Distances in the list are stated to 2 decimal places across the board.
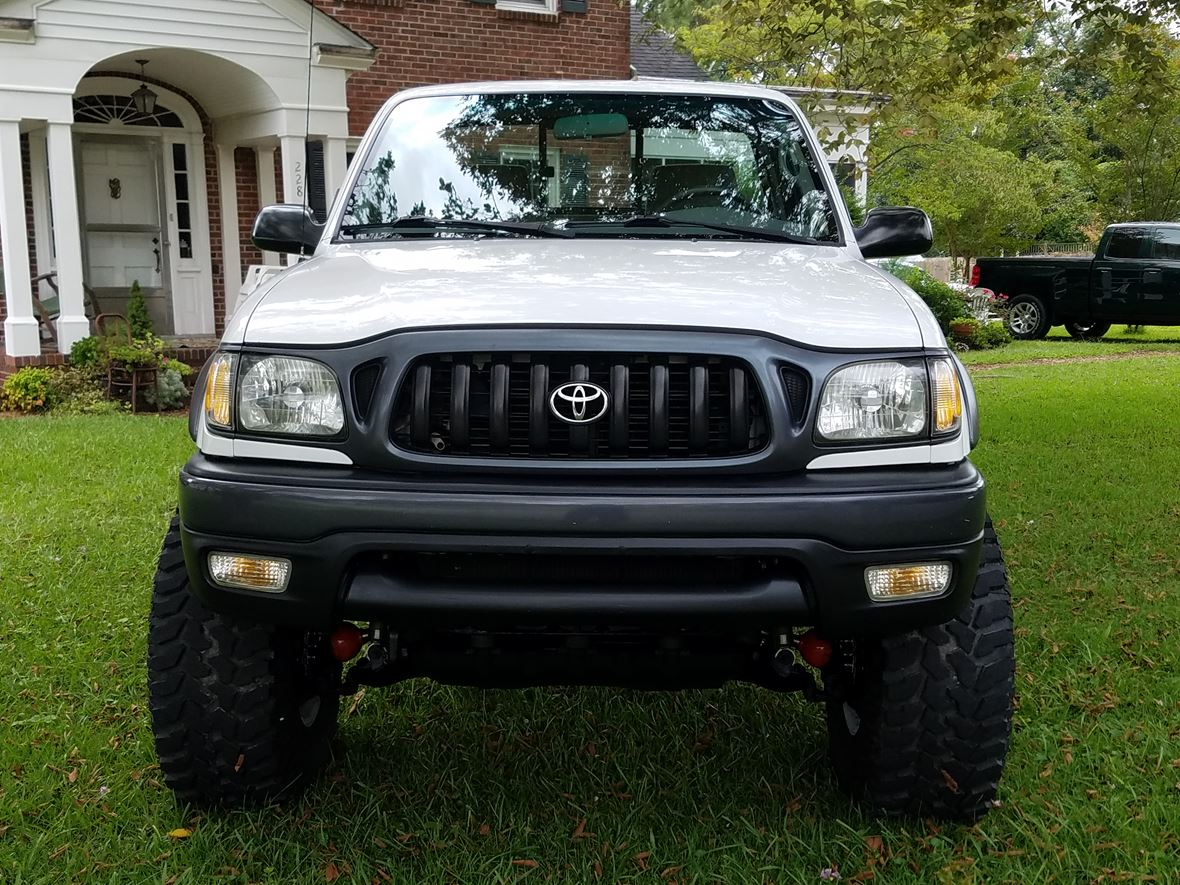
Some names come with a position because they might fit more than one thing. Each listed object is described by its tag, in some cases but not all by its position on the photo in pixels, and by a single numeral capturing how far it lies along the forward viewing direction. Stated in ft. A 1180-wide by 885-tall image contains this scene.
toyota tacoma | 8.16
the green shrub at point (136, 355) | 36.37
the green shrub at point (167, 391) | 36.81
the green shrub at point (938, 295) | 57.00
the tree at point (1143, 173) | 91.97
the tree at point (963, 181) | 80.89
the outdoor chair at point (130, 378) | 36.35
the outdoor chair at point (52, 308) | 40.57
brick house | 37.17
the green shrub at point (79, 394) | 35.64
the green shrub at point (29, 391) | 35.76
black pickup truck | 58.81
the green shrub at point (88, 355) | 37.11
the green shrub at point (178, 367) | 37.50
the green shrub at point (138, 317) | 38.86
